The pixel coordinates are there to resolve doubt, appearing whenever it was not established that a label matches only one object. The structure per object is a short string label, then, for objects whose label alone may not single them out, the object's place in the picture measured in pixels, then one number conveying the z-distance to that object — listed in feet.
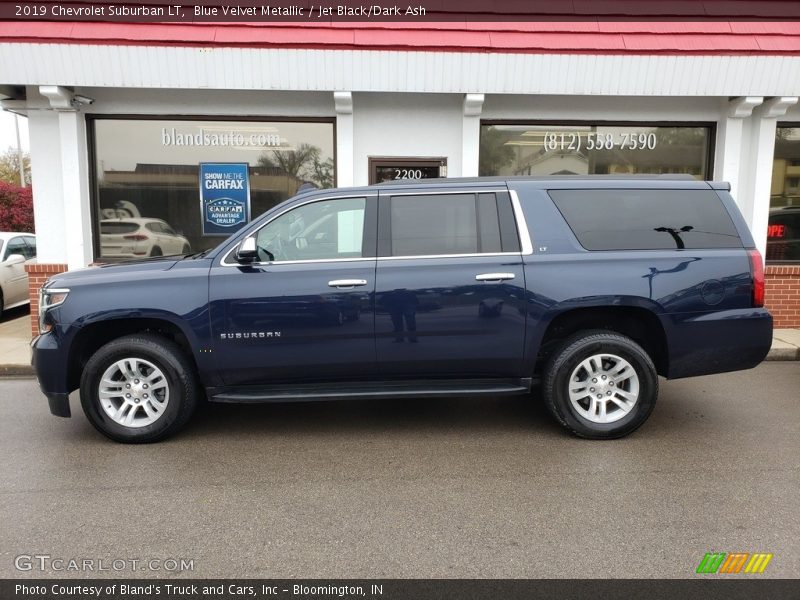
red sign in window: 28.12
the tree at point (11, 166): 112.15
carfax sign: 27.14
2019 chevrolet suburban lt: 14.23
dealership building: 24.21
